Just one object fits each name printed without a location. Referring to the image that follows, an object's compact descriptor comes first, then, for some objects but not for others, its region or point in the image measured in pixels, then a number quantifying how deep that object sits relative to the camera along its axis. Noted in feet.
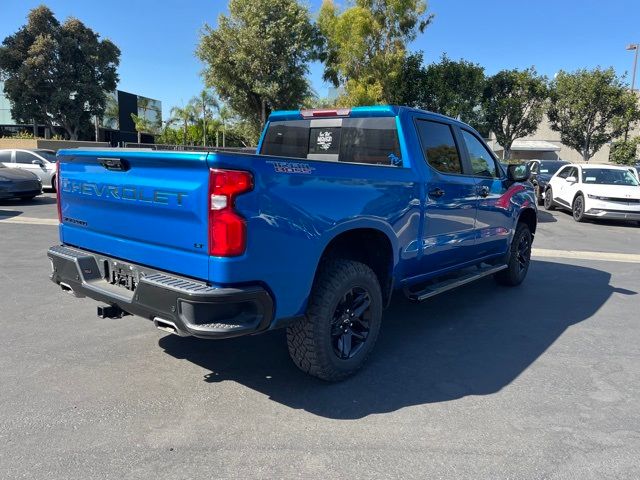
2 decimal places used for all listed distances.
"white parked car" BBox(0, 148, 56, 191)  52.37
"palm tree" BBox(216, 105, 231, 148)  155.71
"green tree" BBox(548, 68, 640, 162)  80.53
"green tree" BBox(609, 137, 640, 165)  85.66
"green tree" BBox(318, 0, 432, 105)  77.00
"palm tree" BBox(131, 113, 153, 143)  146.00
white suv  41.42
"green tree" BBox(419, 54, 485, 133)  76.18
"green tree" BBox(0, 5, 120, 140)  103.96
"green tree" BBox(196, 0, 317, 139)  76.07
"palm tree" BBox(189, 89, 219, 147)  153.52
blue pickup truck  9.13
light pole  110.71
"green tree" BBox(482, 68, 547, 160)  80.53
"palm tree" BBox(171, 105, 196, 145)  161.48
